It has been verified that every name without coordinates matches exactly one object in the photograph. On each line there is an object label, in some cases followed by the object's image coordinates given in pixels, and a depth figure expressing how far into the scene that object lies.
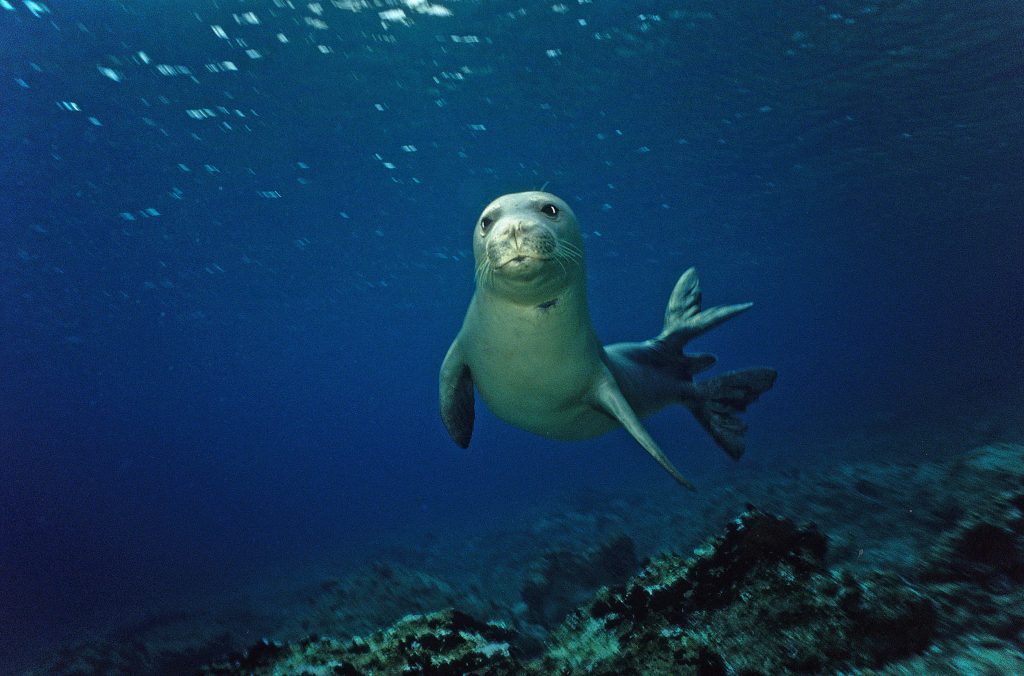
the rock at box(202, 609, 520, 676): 2.18
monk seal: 3.00
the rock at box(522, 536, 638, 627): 6.62
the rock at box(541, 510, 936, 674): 1.98
